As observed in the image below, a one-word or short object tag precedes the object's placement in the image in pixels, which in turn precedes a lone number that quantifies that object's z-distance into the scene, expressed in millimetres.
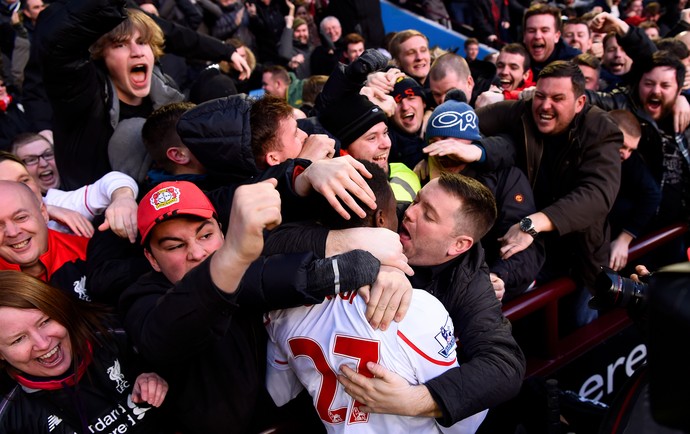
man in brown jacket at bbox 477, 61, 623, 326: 3268
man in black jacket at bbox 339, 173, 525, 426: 1834
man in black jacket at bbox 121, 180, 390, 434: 1546
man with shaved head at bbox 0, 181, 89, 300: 2387
